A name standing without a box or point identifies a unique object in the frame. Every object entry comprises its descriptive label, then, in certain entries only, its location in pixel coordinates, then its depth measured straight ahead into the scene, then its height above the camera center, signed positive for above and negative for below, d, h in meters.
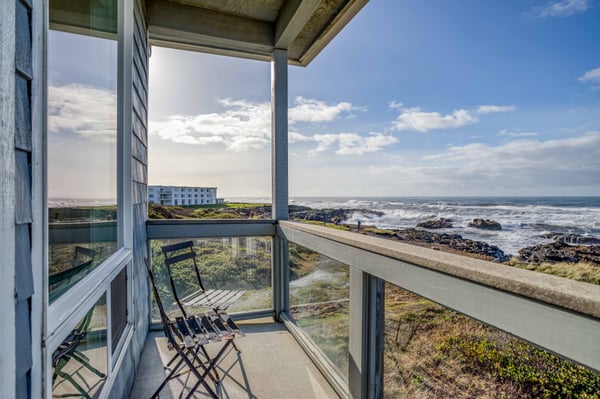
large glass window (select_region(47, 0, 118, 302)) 1.02 +0.27
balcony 0.84 -0.58
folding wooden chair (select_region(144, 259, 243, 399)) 1.91 -0.94
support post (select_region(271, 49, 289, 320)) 3.37 +0.42
